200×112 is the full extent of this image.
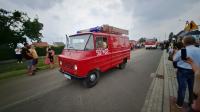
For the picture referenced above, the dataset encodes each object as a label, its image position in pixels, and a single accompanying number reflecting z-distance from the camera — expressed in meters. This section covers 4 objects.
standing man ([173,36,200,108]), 1.86
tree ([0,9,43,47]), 18.47
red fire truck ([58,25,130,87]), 3.35
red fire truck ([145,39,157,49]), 21.10
